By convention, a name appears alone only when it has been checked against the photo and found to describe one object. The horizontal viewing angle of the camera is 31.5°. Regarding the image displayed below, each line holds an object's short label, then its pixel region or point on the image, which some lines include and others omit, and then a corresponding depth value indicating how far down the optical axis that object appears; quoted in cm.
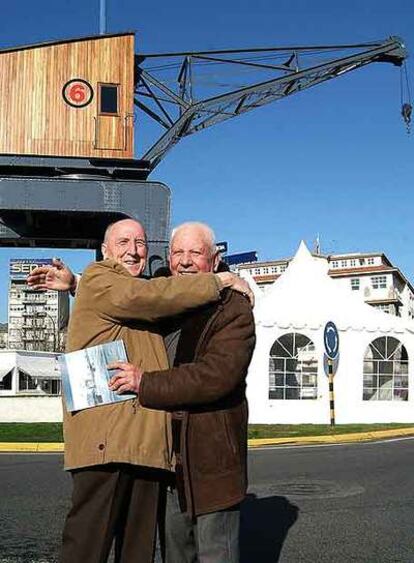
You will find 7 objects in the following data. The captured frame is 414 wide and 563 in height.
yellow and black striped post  1792
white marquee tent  1855
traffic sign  1716
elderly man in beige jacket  282
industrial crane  1262
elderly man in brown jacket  276
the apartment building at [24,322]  10356
